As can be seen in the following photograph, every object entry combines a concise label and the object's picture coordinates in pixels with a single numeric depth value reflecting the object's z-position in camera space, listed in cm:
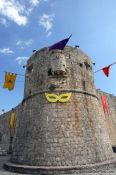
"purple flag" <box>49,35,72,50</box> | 1071
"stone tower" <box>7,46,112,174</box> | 955
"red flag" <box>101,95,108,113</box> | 2252
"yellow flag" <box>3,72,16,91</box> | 1230
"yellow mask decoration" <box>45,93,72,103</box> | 1083
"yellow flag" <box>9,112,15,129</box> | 2535
